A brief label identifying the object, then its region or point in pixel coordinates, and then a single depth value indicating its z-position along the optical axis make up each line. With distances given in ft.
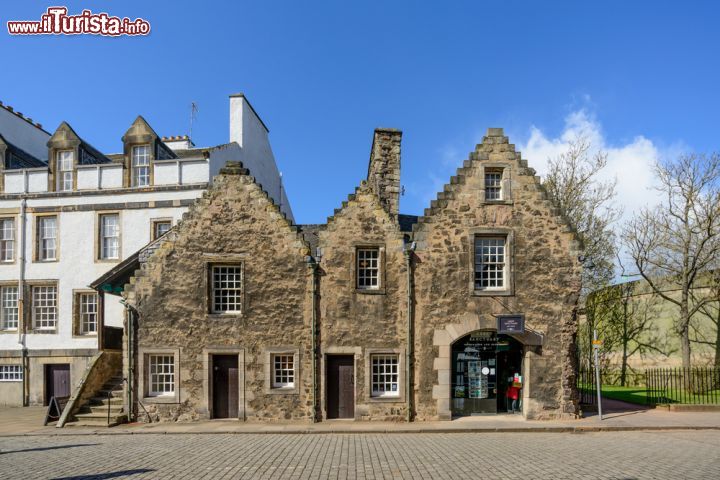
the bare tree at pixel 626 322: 102.89
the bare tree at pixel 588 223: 100.58
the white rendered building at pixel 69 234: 76.43
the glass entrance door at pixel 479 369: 59.72
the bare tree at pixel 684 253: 87.97
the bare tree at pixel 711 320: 88.79
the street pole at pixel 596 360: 56.65
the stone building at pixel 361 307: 57.47
